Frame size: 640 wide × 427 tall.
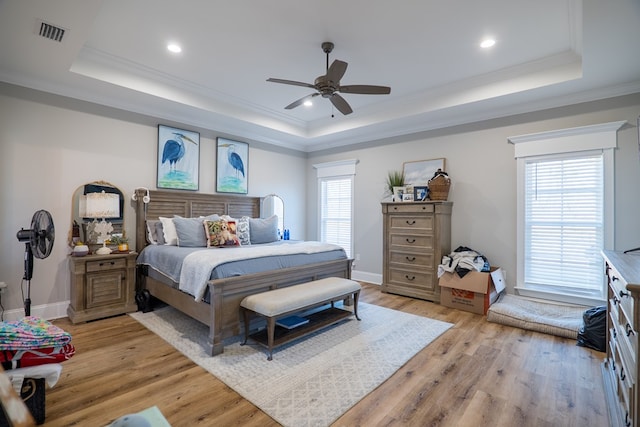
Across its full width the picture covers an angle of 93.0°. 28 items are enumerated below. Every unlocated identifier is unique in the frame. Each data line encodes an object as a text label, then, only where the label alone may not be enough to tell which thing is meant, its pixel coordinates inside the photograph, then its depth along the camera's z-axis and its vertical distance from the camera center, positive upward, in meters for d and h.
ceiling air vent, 2.44 +1.48
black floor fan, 2.53 -0.19
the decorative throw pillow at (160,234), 4.00 -0.29
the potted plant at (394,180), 4.91 +0.56
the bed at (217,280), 2.66 -0.67
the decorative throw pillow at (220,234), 3.86 -0.27
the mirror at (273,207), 5.68 +0.12
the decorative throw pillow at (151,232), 4.04 -0.26
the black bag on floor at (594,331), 2.75 -1.06
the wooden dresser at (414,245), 4.25 -0.45
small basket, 4.36 +0.43
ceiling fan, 2.76 +1.24
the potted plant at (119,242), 3.72 -0.37
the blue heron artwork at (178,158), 4.36 +0.81
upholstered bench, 2.57 -0.83
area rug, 1.99 -1.23
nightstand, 3.32 -0.85
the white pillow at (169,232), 3.91 -0.26
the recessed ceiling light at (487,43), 3.02 +1.74
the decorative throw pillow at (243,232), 4.32 -0.27
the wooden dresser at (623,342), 1.31 -0.68
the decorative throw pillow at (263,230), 4.50 -0.25
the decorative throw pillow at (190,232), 3.80 -0.25
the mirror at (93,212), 3.41 +0.00
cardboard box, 3.69 -0.94
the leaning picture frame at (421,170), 4.70 +0.72
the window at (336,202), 5.81 +0.23
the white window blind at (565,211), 3.46 +0.06
